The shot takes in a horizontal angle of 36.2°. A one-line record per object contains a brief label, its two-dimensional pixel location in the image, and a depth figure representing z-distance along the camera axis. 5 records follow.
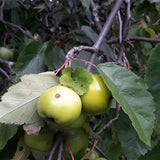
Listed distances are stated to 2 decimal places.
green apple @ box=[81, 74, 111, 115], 0.22
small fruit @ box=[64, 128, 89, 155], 0.25
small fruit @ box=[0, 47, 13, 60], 0.69
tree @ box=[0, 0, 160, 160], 0.22
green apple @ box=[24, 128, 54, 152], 0.23
